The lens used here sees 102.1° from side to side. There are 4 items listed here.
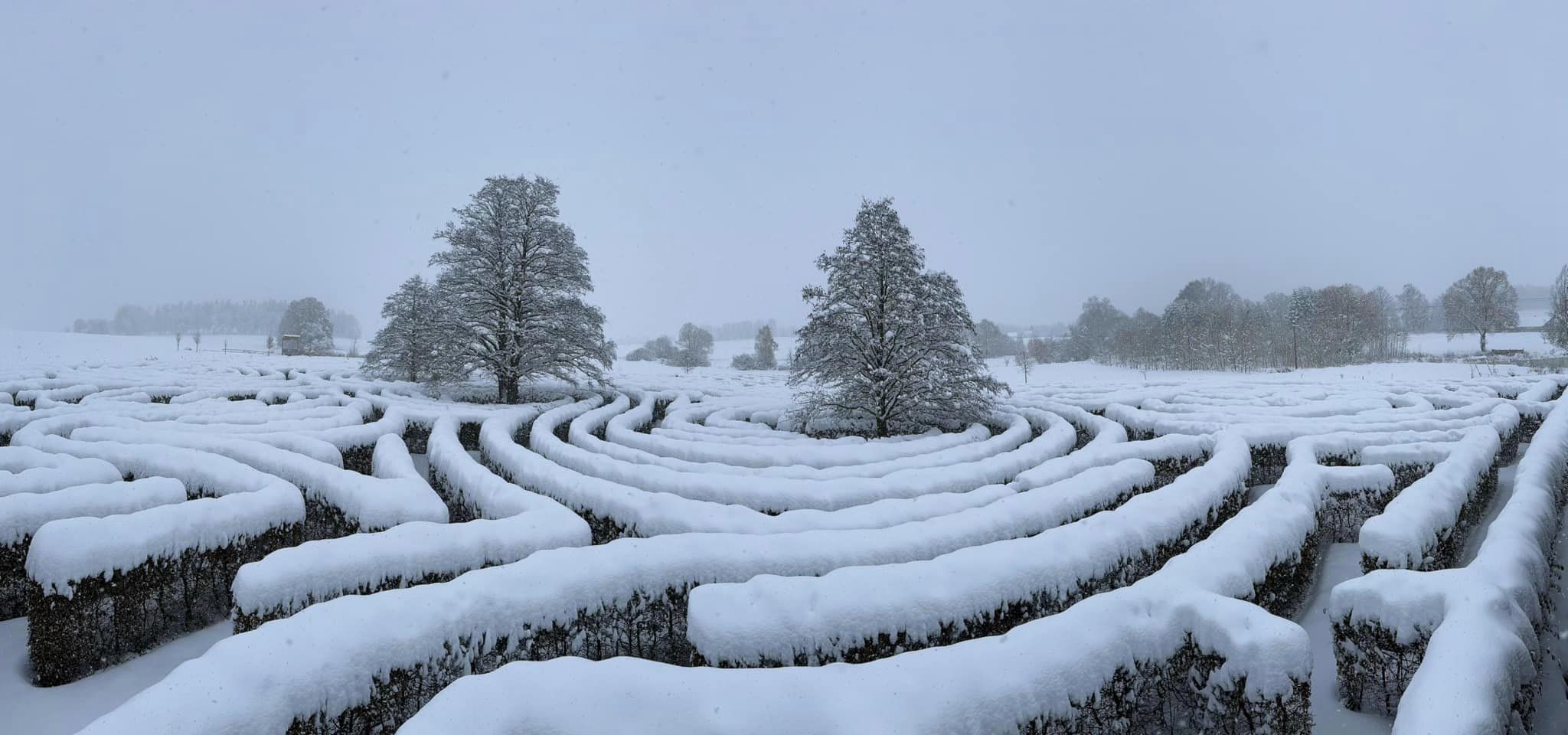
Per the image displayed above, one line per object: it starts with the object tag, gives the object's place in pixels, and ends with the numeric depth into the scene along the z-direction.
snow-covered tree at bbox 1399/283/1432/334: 89.50
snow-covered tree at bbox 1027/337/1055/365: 89.88
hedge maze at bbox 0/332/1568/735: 3.72
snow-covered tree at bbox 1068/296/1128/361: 84.38
